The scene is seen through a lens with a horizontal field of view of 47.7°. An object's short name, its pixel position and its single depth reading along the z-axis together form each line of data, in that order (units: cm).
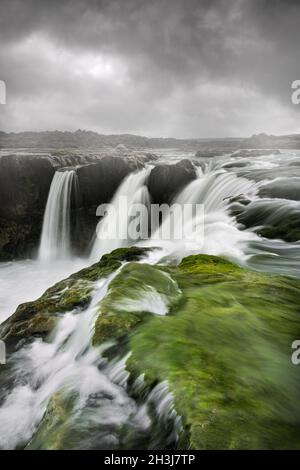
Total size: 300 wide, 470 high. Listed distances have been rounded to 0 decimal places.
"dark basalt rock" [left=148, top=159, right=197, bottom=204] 2762
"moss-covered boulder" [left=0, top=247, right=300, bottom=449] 338
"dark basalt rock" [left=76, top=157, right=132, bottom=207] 2877
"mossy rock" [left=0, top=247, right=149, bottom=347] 667
